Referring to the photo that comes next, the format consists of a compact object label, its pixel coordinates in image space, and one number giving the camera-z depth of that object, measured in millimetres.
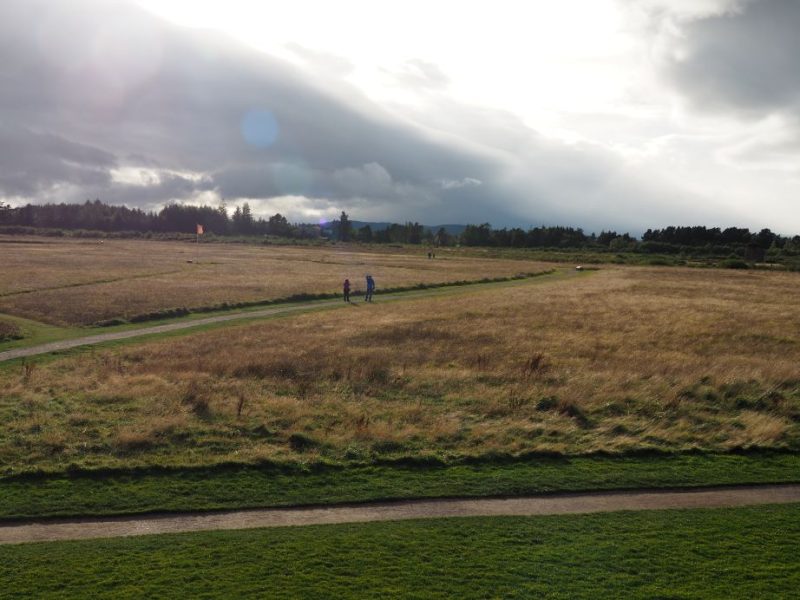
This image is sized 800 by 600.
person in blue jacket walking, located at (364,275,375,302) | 55156
